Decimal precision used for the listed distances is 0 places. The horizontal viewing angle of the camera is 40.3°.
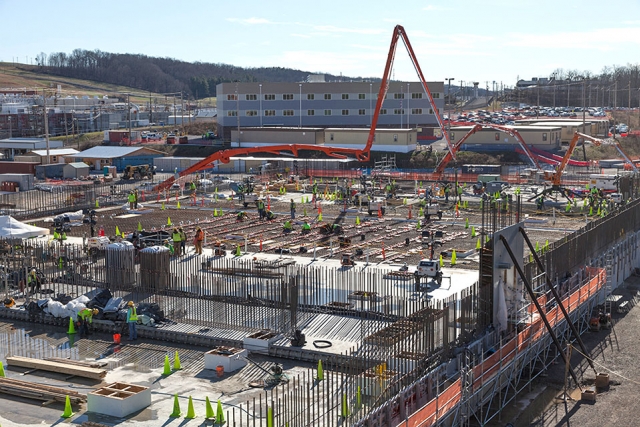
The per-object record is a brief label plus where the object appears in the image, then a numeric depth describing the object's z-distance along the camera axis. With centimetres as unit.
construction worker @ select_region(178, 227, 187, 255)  3847
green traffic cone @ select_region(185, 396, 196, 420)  1922
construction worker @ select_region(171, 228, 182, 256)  3797
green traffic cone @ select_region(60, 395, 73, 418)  1945
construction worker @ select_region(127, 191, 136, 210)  5403
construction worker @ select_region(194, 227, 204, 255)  3853
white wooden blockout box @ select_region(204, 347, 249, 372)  2267
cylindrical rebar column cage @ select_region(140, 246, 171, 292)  2928
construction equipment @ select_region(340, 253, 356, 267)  3603
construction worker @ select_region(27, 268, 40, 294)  3022
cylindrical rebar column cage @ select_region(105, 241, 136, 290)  2988
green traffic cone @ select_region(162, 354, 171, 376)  2260
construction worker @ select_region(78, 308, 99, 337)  2662
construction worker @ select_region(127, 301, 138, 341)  2580
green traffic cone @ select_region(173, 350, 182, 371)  2302
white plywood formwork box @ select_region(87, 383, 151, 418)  1941
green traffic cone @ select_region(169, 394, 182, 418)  1945
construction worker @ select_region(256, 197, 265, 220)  4956
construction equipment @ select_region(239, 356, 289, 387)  2148
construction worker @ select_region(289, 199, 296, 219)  4922
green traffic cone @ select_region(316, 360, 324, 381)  2077
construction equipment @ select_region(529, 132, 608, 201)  5412
